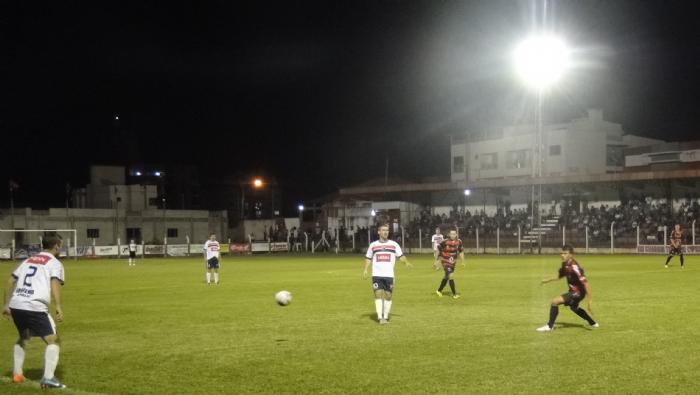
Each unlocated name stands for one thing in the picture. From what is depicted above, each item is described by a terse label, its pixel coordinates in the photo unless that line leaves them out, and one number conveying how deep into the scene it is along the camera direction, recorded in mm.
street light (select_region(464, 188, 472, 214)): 78125
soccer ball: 19641
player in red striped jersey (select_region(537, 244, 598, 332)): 15617
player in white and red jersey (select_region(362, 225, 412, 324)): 17500
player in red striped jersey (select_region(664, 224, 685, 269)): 37719
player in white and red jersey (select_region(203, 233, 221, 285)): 32125
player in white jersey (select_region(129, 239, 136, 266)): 54059
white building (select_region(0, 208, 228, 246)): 73125
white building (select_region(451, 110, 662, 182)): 76375
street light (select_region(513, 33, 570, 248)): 53844
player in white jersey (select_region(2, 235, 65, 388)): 10547
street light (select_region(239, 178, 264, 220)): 111481
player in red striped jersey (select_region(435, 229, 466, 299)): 24406
